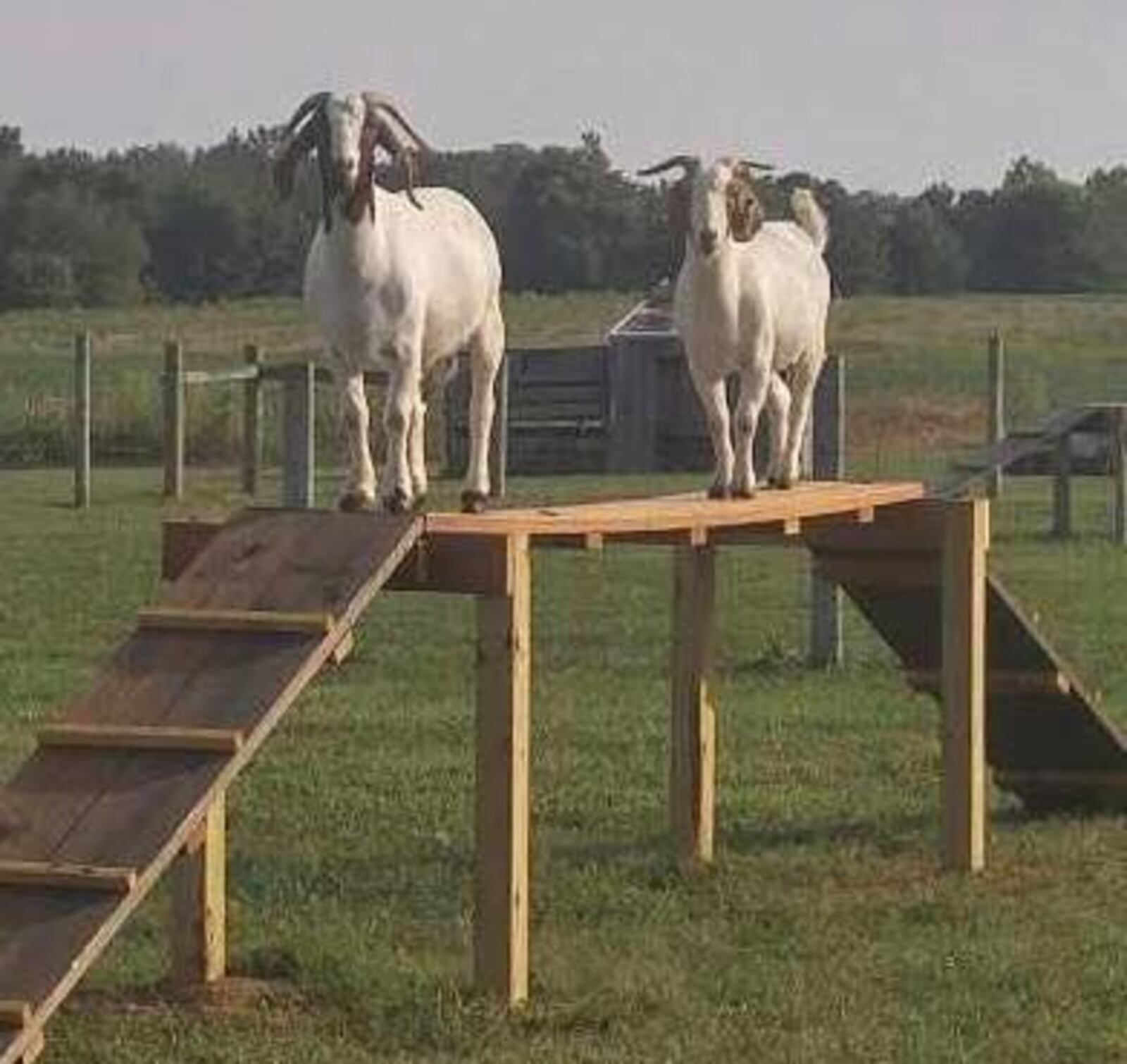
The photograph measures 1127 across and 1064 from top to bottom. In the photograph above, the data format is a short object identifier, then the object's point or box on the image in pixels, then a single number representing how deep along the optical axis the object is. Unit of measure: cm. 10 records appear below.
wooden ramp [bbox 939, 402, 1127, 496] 2248
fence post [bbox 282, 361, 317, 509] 1666
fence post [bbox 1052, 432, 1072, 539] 2539
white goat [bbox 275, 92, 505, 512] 851
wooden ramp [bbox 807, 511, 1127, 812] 1155
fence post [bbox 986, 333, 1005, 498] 2786
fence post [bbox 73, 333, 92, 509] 2944
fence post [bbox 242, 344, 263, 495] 2983
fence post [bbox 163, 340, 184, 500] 2861
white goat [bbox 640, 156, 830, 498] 988
